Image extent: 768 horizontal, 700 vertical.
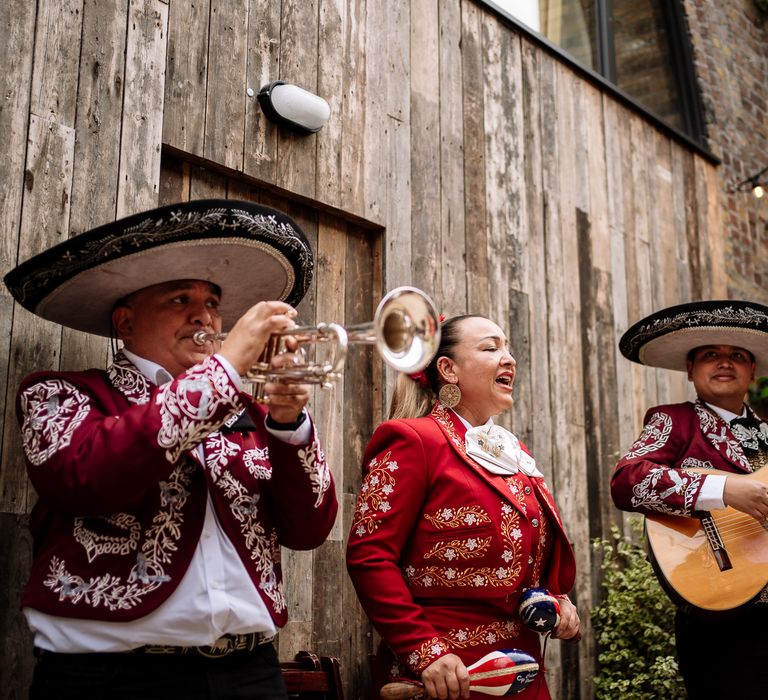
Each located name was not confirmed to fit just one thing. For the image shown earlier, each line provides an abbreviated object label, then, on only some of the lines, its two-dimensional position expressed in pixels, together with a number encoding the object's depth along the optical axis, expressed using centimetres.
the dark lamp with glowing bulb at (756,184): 647
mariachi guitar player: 326
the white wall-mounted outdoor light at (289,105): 373
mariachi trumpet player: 202
